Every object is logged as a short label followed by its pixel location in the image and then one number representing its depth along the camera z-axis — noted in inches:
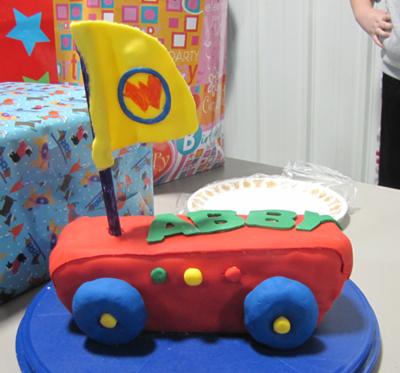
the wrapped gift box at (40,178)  17.7
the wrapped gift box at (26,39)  27.8
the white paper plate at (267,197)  24.8
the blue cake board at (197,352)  14.1
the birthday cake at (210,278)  14.1
